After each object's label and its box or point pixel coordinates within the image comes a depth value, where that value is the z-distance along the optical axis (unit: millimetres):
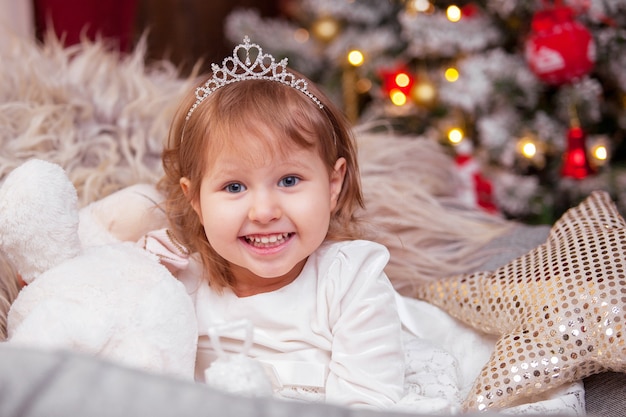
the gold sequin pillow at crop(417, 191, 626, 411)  976
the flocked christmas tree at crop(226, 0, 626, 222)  1871
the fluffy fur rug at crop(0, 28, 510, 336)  1360
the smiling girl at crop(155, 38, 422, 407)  982
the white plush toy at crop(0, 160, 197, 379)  855
